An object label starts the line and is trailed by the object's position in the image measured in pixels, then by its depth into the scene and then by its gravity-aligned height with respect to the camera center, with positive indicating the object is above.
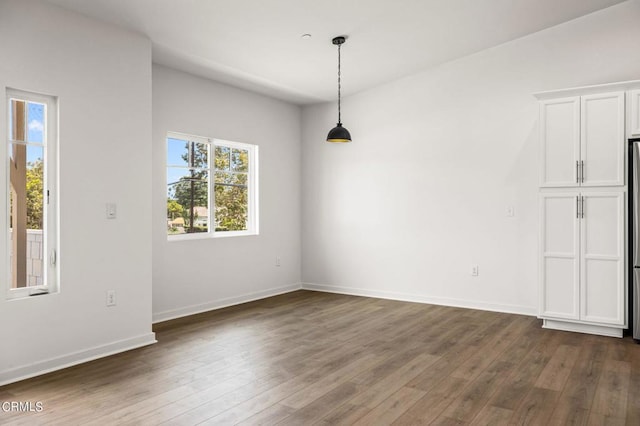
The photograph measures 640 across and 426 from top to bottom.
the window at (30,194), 3.41 +0.14
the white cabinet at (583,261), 4.34 -0.50
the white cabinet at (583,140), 4.34 +0.70
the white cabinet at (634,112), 4.25 +0.93
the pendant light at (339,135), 4.93 +0.84
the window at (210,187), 5.35 +0.32
